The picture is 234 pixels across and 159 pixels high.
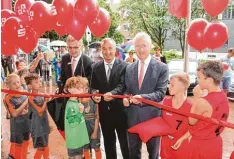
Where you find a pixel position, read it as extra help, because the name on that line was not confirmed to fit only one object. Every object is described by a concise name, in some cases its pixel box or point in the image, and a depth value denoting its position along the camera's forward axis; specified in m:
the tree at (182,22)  25.83
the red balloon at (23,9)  4.99
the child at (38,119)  4.12
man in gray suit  3.67
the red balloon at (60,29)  4.84
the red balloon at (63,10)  4.45
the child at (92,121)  3.92
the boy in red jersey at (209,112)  2.69
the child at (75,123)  3.66
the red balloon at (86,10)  4.33
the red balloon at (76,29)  4.42
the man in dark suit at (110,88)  3.94
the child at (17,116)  4.11
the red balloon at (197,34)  4.66
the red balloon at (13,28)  4.69
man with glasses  4.20
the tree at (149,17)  27.78
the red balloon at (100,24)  4.76
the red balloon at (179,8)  4.78
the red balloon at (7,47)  4.74
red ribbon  2.62
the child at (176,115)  3.10
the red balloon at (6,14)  5.02
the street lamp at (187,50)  4.73
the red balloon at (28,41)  4.90
